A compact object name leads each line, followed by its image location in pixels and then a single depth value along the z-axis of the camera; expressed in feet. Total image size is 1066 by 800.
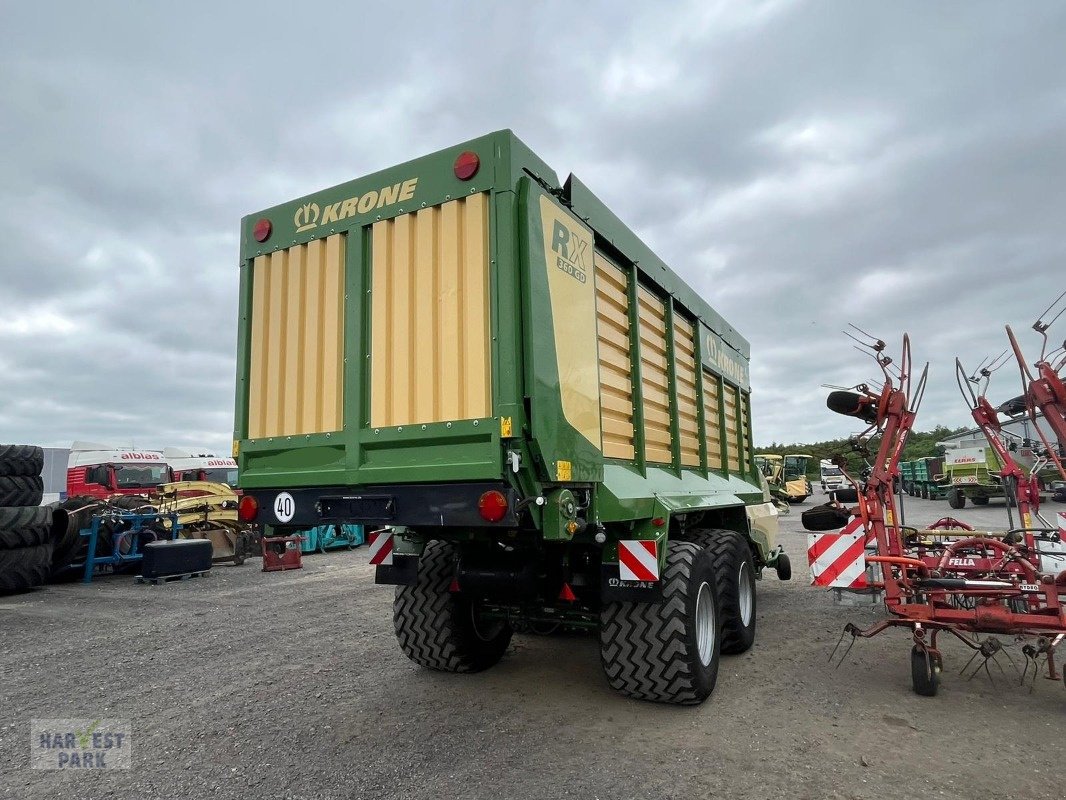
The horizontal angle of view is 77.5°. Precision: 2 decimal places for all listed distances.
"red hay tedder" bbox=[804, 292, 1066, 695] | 14.29
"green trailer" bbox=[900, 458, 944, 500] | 93.77
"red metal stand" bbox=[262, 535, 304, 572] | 40.09
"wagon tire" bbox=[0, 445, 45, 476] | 31.99
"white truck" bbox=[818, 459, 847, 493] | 116.02
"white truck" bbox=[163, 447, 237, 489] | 67.11
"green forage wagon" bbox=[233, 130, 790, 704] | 11.53
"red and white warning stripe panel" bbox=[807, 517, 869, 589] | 17.90
